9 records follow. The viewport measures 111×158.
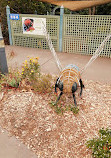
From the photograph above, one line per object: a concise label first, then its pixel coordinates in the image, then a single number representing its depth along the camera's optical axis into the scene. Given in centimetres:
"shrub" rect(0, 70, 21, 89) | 352
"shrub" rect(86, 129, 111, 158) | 185
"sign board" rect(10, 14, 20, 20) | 736
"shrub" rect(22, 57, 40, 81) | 347
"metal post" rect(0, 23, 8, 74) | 361
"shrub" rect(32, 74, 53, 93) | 343
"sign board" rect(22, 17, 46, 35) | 710
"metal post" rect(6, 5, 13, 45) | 736
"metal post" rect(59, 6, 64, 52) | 649
